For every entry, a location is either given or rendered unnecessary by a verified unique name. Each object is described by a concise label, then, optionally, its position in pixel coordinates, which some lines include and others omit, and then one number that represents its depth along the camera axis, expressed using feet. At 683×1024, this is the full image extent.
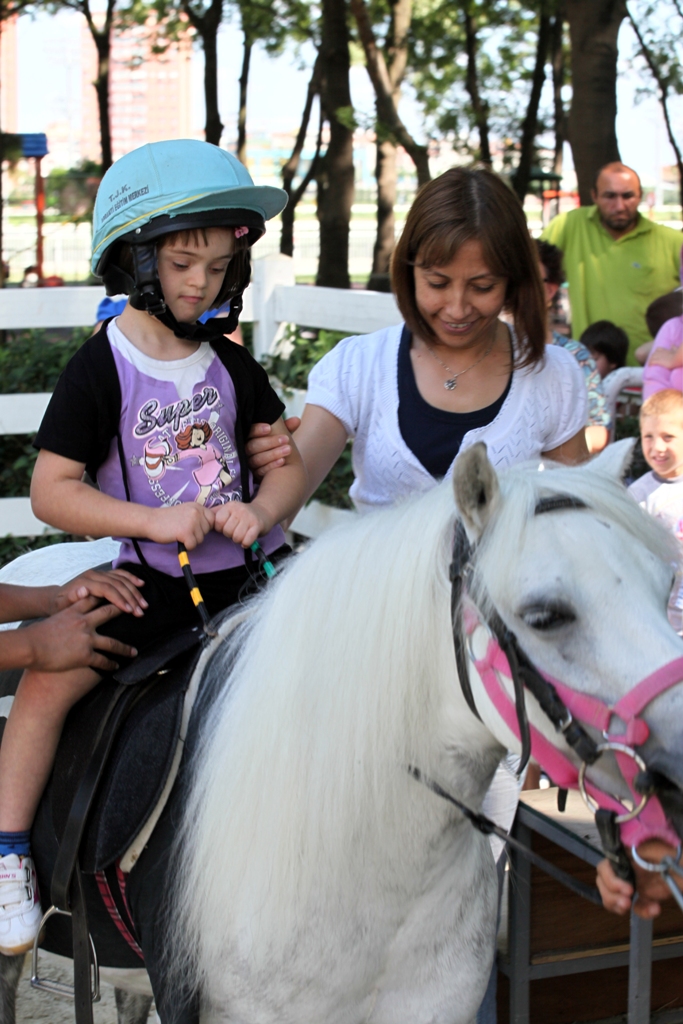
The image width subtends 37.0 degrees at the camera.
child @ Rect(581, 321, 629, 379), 19.85
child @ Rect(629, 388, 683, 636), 10.49
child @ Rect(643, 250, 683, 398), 14.43
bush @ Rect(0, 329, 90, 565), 19.01
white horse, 4.86
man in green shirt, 20.90
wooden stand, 7.45
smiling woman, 7.67
